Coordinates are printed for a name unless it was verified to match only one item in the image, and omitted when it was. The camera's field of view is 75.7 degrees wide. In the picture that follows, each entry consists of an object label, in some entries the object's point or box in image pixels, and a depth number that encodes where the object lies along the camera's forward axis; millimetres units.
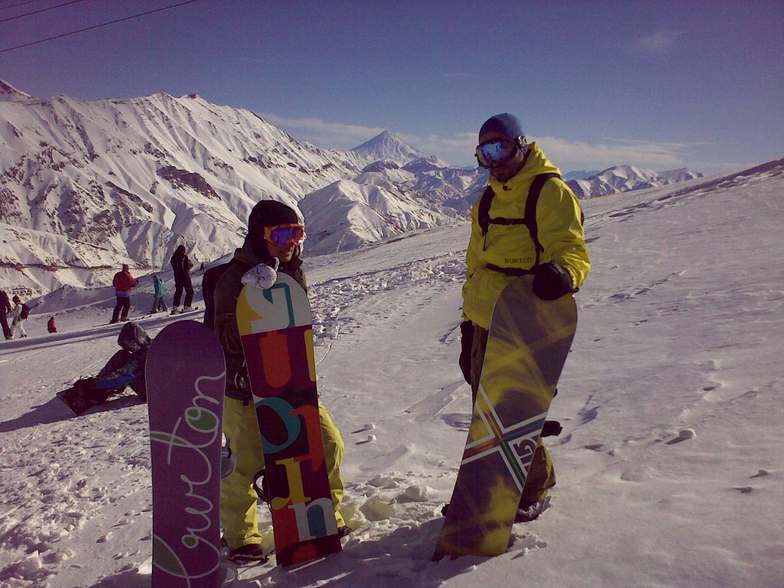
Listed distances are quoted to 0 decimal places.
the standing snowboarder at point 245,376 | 2713
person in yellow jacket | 2377
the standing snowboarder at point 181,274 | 14285
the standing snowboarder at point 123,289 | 14750
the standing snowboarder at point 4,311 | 16766
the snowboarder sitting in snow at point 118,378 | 6699
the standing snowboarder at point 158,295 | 17953
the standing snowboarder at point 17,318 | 18094
